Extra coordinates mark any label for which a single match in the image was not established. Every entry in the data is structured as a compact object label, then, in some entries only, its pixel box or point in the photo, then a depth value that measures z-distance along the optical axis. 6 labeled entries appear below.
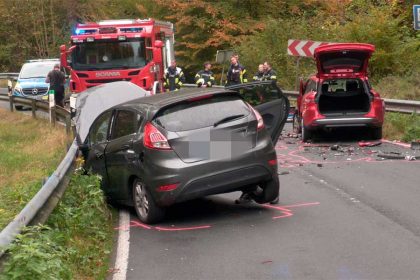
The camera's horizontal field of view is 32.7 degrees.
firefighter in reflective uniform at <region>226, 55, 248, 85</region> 21.57
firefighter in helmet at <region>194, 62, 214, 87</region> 20.98
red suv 15.16
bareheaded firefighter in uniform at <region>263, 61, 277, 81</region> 20.94
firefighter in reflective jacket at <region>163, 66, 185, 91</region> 21.58
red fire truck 20.92
